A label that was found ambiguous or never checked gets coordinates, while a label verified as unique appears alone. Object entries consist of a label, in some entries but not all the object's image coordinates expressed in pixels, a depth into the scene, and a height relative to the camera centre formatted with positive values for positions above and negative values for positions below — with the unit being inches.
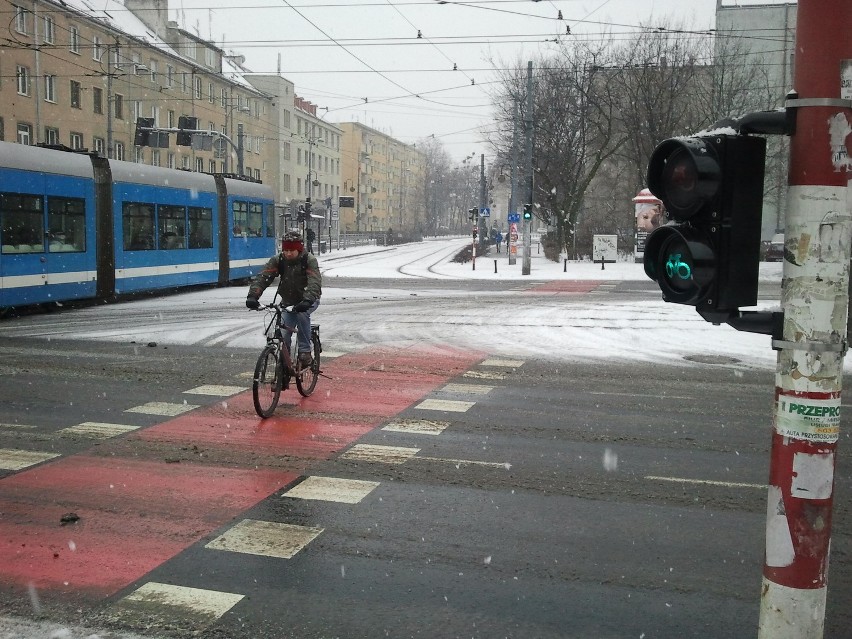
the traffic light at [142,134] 1370.6 +165.5
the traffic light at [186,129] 1400.1 +182.6
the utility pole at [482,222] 2368.6 +58.8
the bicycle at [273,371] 340.5 -55.5
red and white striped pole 112.8 -11.5
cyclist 359.6 -17.0
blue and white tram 676.1 +8.5
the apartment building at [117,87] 1728.6 +374.6
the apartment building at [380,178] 4719.5 +381.5
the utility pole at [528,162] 1341.0 +129.3
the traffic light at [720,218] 119.8 +3.9
